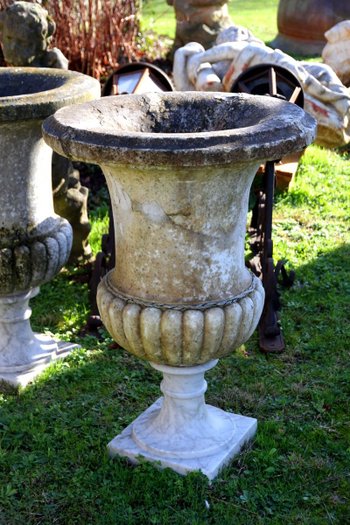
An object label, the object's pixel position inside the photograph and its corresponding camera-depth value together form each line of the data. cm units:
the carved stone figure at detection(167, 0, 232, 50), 963
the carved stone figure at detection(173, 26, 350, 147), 666
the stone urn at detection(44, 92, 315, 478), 252
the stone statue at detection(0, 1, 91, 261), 440
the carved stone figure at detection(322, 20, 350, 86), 827
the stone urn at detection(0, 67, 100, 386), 336
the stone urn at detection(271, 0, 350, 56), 1095
